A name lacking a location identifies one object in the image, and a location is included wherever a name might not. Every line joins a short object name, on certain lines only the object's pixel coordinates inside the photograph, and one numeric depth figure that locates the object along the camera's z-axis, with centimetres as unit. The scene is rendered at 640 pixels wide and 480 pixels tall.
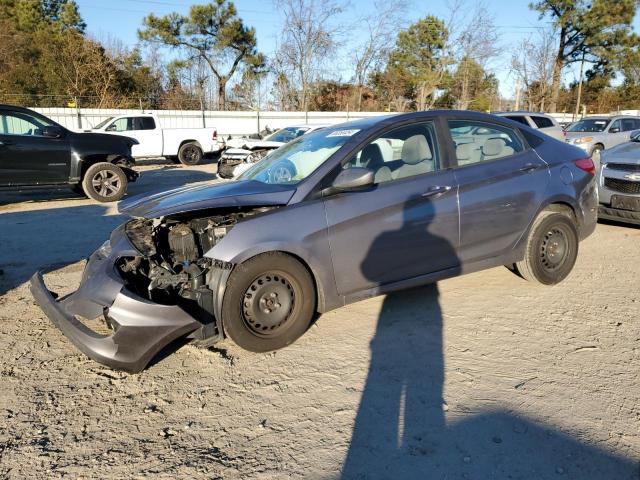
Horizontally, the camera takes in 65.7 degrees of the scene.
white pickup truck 1697
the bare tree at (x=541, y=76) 3988
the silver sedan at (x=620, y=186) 694
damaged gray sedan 342
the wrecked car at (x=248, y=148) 1201
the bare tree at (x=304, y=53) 3269
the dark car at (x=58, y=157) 945
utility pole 3639
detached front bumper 311
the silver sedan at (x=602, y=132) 1620
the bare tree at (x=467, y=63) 3606
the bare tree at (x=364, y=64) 3581
